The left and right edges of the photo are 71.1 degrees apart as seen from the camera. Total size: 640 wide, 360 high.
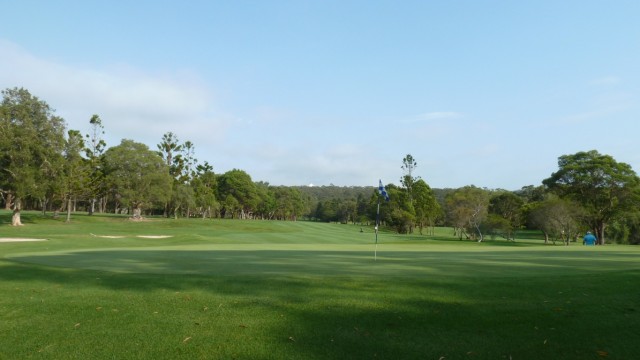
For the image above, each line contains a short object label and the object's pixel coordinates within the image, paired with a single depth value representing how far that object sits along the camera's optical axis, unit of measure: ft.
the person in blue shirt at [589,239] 171.86
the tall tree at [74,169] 178.09
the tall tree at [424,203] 301.22
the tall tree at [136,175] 212.23
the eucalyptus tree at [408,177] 326.36
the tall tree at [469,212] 220.43
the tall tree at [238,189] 382.42
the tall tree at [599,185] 208.23
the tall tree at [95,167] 223.45
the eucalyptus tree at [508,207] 268.21
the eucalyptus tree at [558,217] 196.13
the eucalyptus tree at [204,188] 309.83
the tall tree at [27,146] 154.92
